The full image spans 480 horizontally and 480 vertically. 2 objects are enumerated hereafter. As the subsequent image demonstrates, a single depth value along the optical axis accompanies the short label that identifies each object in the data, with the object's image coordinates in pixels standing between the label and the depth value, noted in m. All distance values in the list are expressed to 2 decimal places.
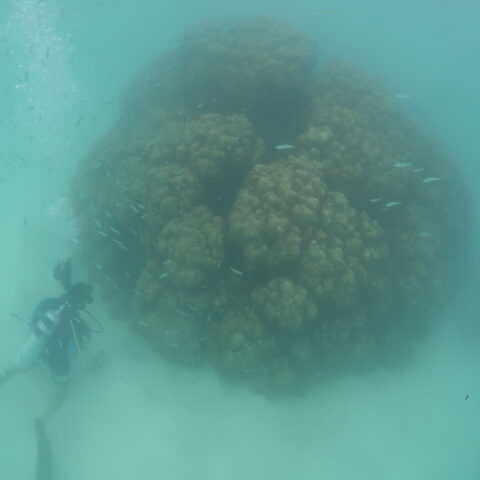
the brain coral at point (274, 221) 8.56
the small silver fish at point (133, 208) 9.45
